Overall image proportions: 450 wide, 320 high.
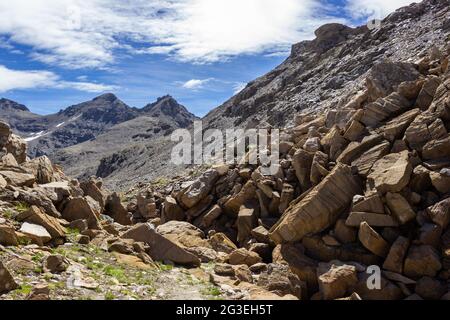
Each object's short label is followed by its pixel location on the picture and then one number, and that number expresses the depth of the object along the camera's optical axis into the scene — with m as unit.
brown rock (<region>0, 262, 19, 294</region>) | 13.98
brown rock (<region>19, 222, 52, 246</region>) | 18.70
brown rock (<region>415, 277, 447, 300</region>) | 20.34
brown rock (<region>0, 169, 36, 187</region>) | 23.69
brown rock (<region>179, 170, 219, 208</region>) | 35.59
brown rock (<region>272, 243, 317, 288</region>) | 22.80
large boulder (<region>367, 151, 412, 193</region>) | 23.53
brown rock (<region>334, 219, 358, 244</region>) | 24.14
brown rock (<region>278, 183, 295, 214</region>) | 28.95
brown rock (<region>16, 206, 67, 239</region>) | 19.89
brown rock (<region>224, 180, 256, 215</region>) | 32.06
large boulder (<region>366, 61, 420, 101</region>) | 31.97
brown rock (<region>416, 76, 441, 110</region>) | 27.72
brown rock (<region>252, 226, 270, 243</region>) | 27.42
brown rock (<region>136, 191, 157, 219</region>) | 38.91
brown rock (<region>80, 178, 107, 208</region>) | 31.11
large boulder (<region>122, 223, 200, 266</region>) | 22.23
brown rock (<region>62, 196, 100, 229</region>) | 23.95
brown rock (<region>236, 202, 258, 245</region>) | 29.72
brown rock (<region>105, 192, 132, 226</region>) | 32.88
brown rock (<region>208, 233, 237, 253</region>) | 27.71
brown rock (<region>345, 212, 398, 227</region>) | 23.22
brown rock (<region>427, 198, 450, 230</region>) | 21.83
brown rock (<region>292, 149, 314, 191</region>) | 29.28
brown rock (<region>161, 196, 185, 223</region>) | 35.72
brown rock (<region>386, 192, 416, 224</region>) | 22.89
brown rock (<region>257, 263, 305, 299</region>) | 19.47
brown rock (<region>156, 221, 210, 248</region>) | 27.89
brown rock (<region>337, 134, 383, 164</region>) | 27.55
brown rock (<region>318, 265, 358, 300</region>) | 20.17
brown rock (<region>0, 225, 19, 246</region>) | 17.47
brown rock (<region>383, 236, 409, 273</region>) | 21.78
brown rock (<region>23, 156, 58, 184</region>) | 27.25
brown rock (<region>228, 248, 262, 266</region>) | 24.06
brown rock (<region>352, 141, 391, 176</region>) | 26.14
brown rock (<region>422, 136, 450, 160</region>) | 24.27
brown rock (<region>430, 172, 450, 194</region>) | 22.91
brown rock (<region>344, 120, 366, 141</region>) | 28.96
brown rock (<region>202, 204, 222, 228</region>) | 33.25
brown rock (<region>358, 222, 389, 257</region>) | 22.77
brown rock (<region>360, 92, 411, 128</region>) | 29.23
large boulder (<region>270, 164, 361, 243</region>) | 25.05
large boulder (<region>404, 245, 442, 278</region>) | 21.00
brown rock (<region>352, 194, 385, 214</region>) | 23.67
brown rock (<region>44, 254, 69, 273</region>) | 16.42
